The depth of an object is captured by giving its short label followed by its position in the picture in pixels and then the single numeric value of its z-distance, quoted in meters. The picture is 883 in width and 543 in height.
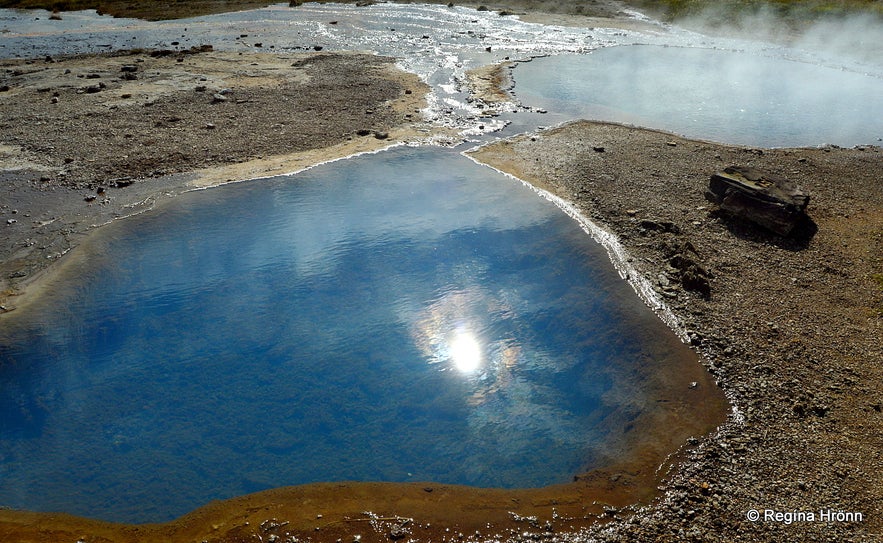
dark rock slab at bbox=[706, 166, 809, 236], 11.51
